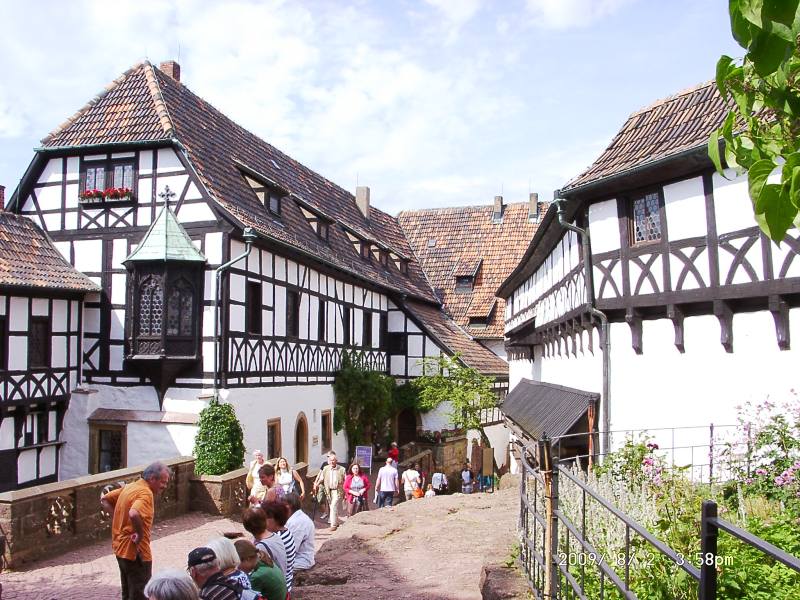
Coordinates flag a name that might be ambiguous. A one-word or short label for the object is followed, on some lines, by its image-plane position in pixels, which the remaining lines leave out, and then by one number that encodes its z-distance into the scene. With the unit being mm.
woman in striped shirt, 6164
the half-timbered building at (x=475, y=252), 34469
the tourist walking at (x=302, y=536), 7160
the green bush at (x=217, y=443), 16500
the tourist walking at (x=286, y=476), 13141
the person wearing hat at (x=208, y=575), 4570
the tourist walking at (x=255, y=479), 12359
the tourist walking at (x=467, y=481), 22812
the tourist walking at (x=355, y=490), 16594
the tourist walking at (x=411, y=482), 18609
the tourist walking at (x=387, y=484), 16906
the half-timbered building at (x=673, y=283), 9719
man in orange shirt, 7105
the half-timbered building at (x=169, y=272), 17281
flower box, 18000
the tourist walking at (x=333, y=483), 15359
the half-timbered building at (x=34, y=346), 15844
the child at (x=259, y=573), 5176
